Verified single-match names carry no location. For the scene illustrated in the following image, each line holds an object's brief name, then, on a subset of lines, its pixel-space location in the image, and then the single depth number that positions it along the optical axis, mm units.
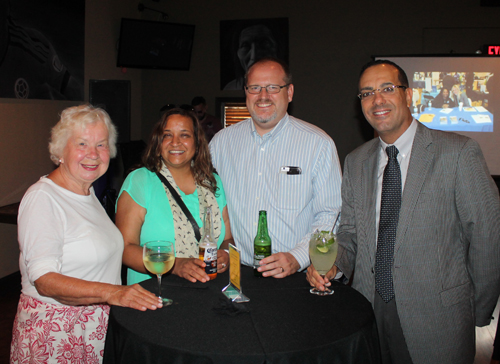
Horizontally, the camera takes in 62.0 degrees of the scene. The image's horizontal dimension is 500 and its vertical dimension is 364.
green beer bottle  1847
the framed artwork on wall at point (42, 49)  4211
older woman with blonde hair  1530
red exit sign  6527
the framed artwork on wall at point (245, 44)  7238
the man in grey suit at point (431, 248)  1695
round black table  1236
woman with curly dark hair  2051
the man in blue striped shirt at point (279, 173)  2314
